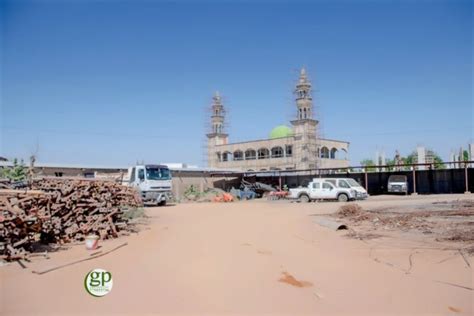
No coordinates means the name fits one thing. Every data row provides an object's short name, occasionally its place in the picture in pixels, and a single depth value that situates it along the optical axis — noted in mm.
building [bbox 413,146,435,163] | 45778
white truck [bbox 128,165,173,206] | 23891
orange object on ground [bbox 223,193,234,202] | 33219
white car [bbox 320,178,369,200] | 26766
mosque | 63750
